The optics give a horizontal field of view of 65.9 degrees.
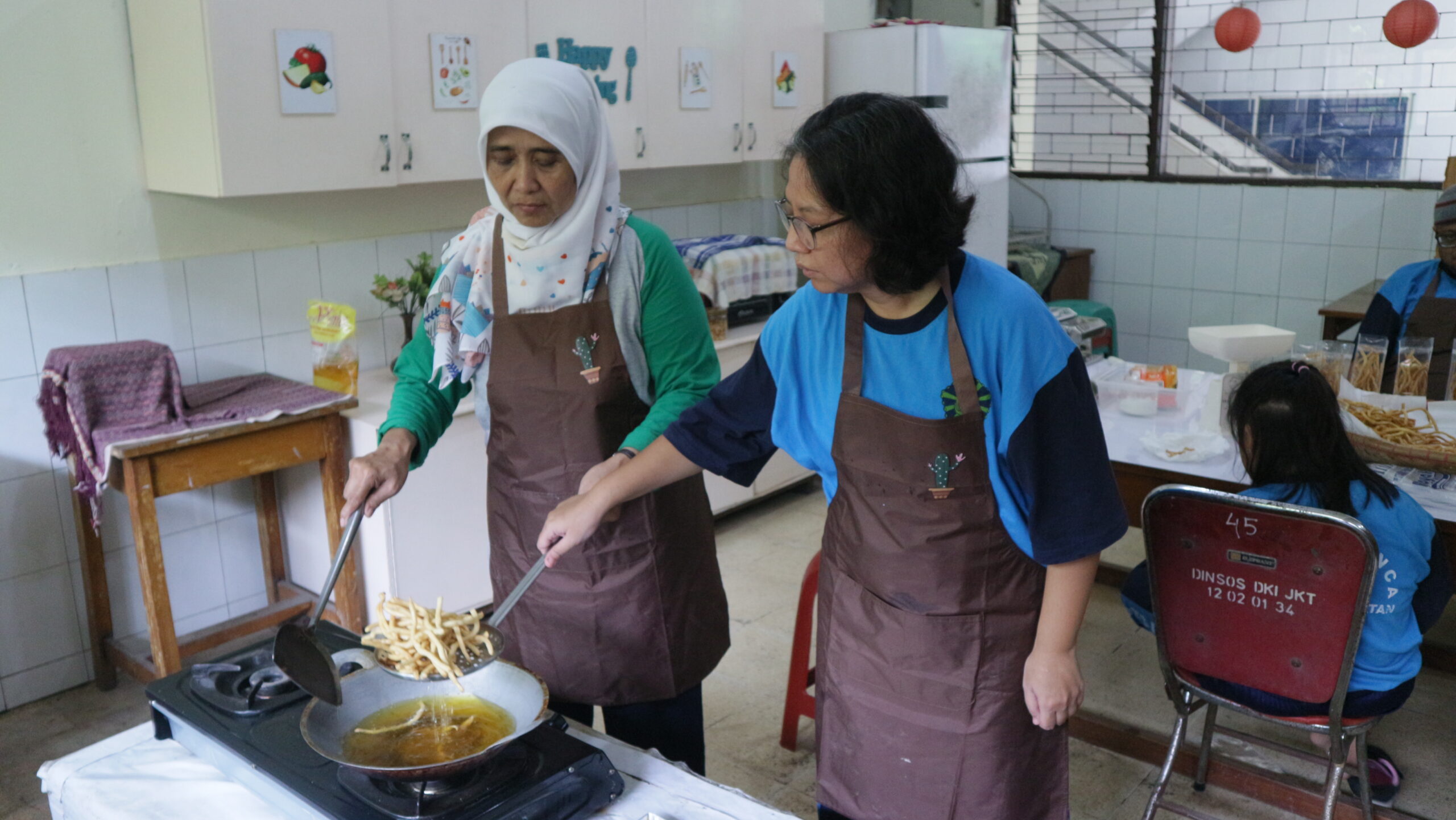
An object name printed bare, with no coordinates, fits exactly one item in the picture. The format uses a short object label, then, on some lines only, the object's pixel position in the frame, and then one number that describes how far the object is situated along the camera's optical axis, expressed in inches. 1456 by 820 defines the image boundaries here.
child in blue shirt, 78.7
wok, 50.3
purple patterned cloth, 106.4
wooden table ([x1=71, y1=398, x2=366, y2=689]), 107.4
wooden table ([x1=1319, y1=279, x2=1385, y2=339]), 161.5
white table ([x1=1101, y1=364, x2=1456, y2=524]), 88.7
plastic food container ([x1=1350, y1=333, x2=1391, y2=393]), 107.3
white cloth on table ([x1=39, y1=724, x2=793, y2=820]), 52.0
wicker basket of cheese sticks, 92.9
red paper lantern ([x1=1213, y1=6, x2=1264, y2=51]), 180.7
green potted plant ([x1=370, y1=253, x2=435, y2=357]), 133.2
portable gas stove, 47.1
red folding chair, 74.2
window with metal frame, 195.2
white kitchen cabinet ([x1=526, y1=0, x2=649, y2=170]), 136.6
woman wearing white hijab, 71.9
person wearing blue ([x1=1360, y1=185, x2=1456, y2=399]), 118.7
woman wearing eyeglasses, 53.2
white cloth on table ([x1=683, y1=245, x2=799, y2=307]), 157.1
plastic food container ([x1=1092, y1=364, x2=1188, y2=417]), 113.8
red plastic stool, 103.3
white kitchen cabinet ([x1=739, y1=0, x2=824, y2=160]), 165.8
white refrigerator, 176.9
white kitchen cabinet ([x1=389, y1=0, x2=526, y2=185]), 122.9
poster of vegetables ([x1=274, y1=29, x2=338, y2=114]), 111.9
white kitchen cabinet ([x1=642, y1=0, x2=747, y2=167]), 151.7
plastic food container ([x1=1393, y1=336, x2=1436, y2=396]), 107.7
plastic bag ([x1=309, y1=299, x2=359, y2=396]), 123.0
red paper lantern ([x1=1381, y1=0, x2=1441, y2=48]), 164.4
